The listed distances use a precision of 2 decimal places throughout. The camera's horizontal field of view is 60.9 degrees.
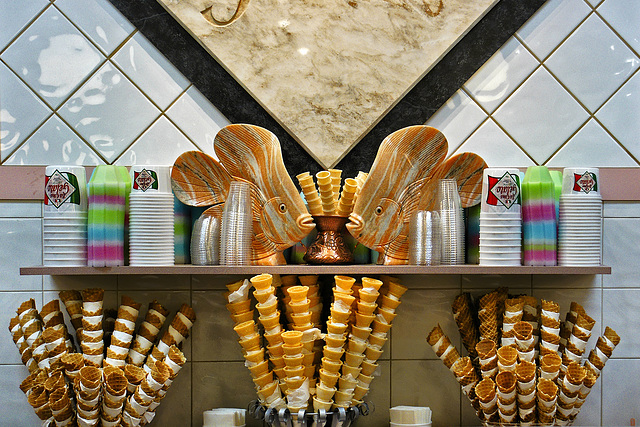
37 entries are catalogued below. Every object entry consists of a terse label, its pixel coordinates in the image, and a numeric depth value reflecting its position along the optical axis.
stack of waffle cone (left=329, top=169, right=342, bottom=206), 1.45
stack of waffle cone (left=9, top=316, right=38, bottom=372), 1.40
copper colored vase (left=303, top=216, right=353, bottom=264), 1.41
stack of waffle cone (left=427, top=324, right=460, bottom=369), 1.40
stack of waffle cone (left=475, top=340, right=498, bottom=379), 1.32
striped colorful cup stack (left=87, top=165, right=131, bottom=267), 1.35
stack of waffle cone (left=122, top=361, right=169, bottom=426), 1.31
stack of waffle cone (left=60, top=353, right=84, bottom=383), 1.29
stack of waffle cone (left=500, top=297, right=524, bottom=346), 1.36
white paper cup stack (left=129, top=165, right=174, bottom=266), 1.38
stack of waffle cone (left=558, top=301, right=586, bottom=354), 1.44
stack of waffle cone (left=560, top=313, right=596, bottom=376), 1.36
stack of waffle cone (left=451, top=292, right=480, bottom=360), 1.49
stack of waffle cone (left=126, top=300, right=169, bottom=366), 1.42
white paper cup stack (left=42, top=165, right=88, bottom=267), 1.36
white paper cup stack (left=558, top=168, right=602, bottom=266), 1.40
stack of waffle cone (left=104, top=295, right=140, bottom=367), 1.37
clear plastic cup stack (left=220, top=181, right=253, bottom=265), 1.36
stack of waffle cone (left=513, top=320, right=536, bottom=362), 1.33
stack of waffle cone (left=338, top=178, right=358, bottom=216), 1.41
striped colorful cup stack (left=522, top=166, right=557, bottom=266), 1.39
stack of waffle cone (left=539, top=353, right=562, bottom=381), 1.28
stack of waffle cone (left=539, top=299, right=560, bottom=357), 1.37
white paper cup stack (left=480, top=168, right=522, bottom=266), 1.38
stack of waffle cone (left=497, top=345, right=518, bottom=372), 1.28
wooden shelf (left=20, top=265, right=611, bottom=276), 1.33
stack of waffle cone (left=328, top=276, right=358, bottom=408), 1.31
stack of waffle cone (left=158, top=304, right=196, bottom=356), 1.44
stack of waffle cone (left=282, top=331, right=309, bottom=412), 1.29
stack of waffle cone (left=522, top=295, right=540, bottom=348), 1.47
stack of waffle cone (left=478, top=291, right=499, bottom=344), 1.41
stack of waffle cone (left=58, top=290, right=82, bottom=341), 1.45
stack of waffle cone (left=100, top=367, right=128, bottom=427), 1.25
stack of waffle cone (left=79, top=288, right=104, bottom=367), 1.35
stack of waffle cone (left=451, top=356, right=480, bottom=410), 1.34
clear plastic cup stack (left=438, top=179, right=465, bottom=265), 1.39
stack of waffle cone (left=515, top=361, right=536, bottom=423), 1.25
